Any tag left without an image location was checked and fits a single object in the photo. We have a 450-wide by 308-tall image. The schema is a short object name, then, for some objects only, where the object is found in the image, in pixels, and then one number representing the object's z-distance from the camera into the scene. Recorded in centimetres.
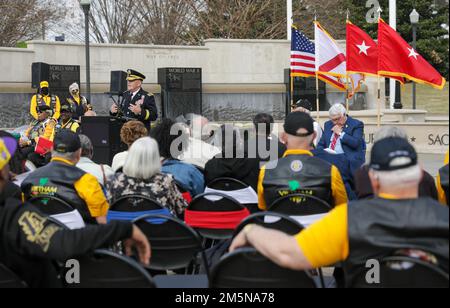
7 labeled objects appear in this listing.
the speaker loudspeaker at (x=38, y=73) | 2286
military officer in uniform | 1129
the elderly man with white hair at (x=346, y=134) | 899
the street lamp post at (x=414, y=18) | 2891
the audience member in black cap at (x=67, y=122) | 1242
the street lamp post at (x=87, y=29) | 2068
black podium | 1254
